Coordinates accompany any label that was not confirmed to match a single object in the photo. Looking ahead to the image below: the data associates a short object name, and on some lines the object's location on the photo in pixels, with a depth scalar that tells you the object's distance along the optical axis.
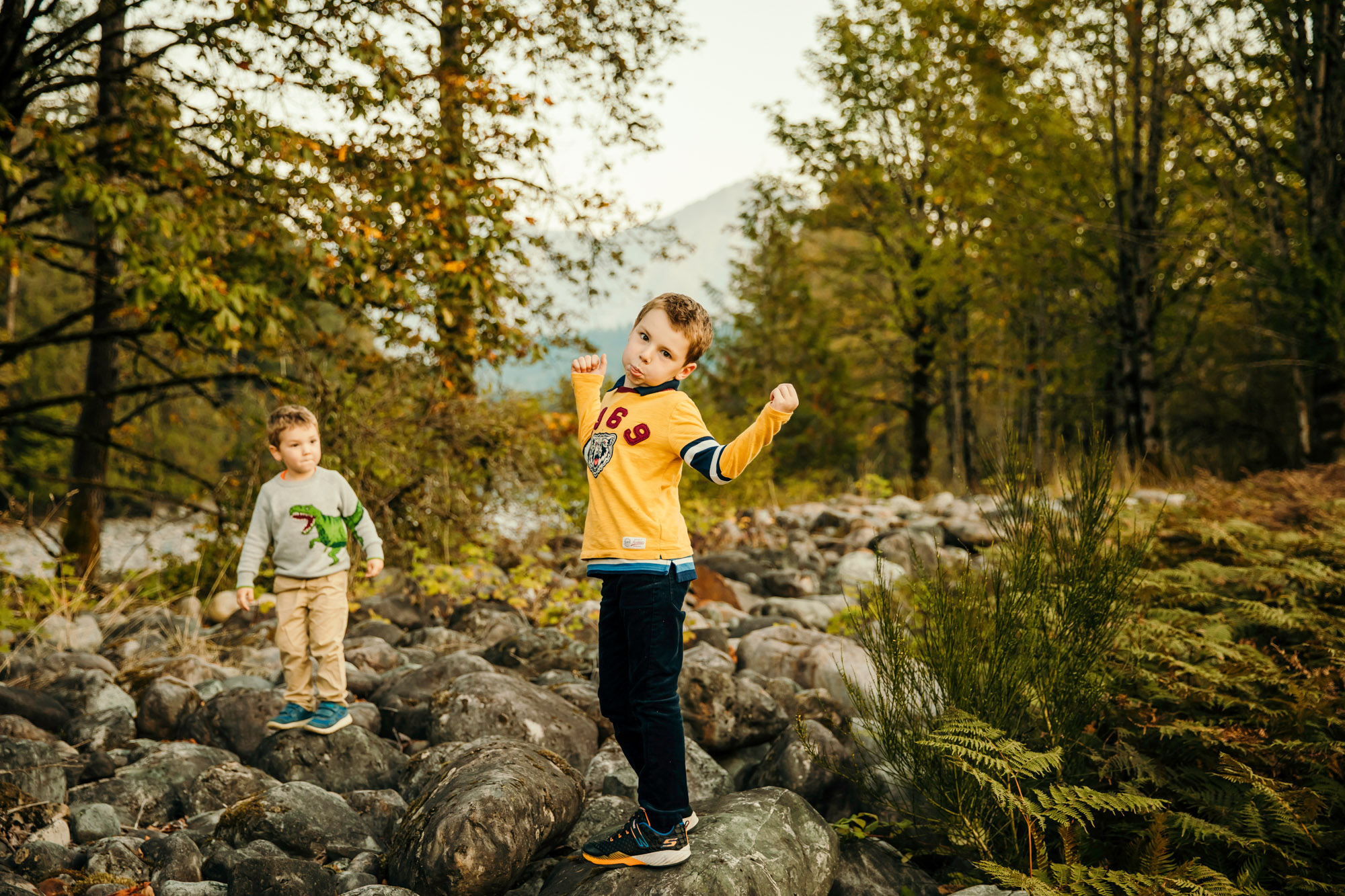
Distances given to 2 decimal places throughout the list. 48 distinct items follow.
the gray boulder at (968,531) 9.00
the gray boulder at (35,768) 3.62
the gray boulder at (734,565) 8.77
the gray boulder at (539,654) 5.39
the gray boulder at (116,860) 3.07
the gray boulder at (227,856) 3.10
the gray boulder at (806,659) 4.84
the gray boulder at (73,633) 6.24
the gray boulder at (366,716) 4.48
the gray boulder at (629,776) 3.70
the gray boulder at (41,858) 3.06
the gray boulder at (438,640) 6.15
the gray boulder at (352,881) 3.04
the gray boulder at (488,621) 6.35
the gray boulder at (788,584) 8.27
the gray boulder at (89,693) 4.76
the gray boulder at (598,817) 3.33
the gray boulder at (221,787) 3.76
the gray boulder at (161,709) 4.59
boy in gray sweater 4.18
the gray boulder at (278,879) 2.89
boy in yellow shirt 2.88
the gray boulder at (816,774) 3.58
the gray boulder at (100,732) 4.37
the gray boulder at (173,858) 3.07
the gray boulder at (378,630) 6.35
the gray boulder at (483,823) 2.84
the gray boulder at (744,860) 2.74
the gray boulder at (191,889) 2.89
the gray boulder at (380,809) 3.57
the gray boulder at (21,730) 4.19
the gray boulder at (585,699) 4.46
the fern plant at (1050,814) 2.55
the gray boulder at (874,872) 3.12
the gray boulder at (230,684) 5.11
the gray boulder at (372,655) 5.64
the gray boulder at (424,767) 3.79
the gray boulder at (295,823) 3.31
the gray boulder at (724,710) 4.20
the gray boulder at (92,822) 3.46
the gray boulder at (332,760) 4.00
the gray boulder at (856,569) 7.52
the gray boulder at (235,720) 4.37
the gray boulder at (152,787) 3.72
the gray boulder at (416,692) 4.56
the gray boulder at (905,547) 8.05
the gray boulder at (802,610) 7.02
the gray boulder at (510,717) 4.10
